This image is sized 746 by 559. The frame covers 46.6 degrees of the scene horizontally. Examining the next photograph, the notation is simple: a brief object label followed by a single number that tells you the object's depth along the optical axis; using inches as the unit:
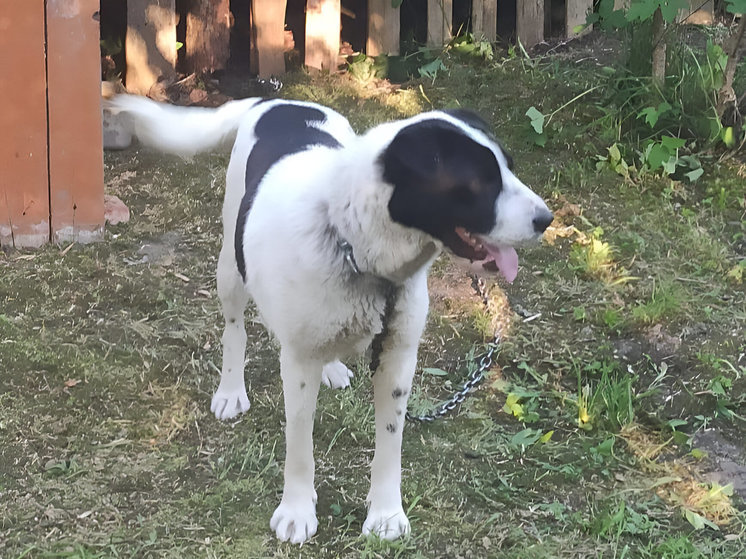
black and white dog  82.2
